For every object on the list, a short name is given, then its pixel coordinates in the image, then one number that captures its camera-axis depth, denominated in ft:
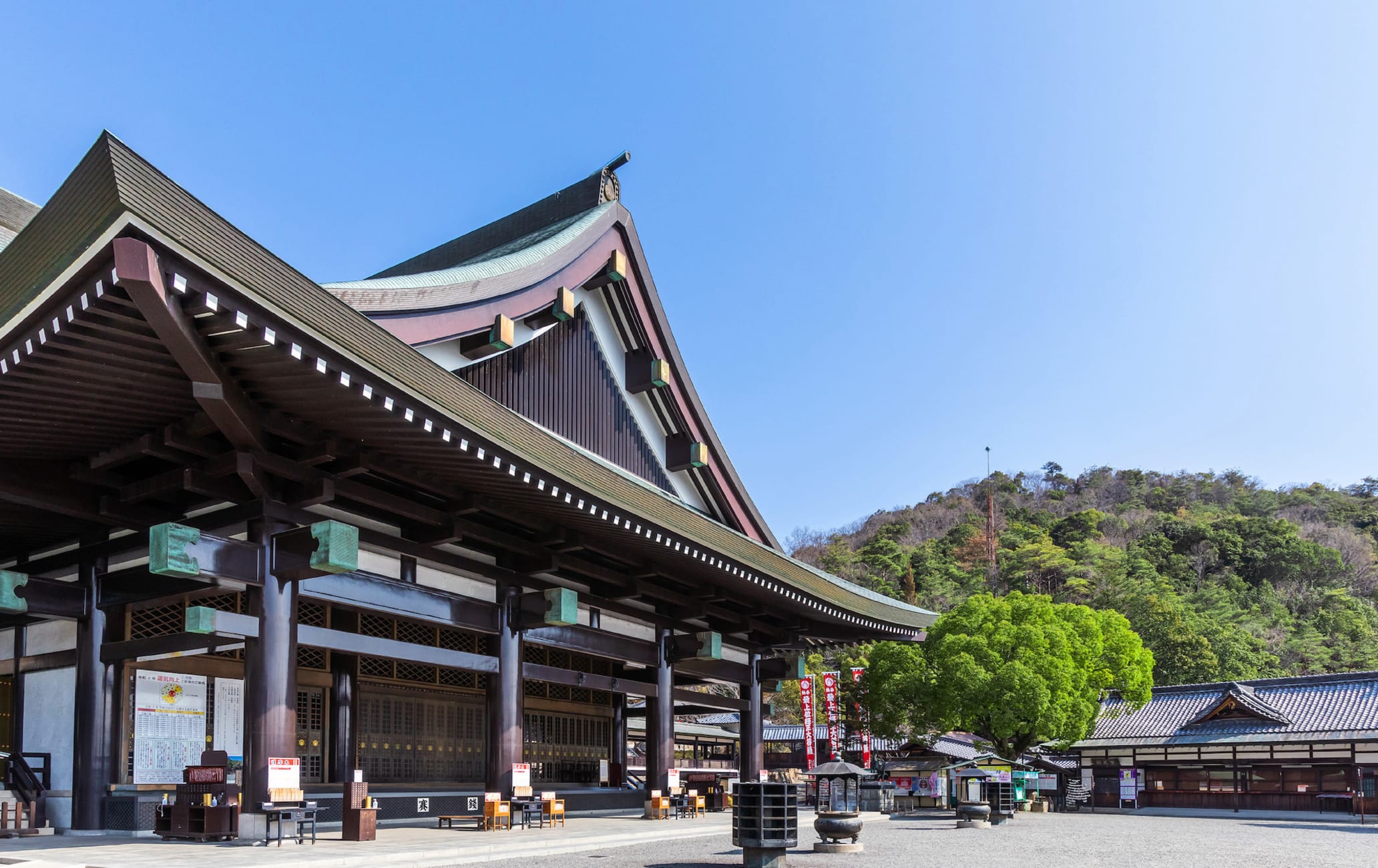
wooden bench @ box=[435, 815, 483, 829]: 49.67
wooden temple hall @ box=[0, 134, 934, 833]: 29.78
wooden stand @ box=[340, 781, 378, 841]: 40.16
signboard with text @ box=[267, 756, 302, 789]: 37.50
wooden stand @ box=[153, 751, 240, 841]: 37.52
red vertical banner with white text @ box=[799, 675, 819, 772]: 115.25
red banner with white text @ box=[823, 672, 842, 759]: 110.11
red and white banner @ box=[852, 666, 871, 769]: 108.88
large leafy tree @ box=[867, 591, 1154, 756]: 98.37
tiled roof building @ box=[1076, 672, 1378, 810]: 103.55
